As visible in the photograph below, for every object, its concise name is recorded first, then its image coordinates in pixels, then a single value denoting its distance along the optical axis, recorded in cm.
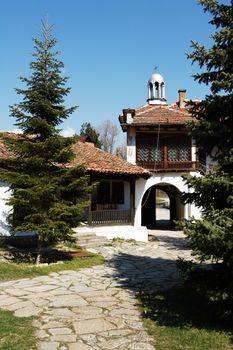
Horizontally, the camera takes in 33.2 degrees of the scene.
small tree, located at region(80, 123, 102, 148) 3978
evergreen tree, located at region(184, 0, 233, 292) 558
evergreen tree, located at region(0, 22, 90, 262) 1090
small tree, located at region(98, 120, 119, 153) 5794
